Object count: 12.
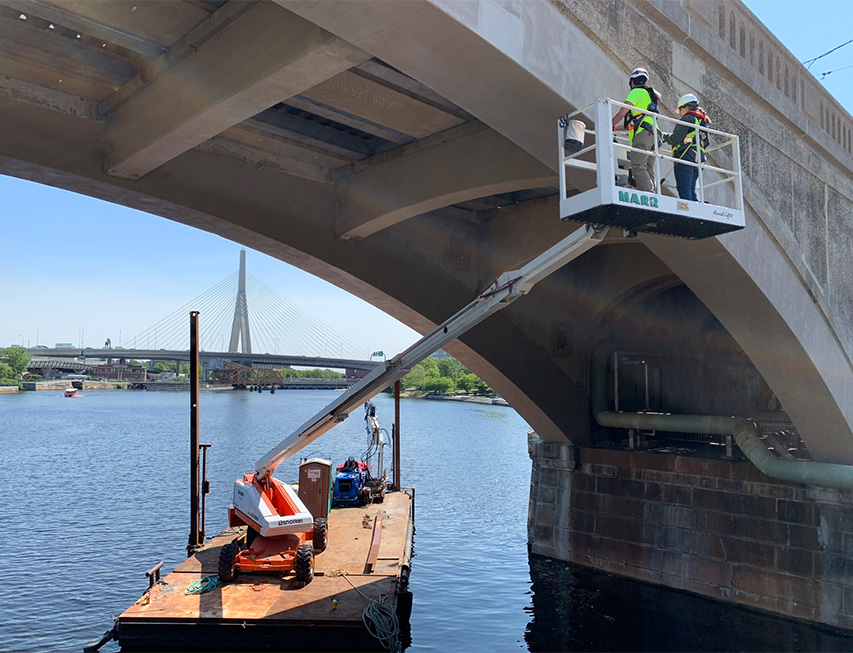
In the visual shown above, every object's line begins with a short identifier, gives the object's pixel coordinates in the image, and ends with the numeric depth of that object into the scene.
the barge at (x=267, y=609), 11.10
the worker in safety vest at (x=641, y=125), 8.13
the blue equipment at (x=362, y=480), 19.81
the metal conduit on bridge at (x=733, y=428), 14.90
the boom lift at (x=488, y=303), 7.78
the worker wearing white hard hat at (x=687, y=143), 8.80
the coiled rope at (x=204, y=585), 12.20
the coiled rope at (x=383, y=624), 11.05
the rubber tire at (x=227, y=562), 12.43
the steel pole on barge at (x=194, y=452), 15.12
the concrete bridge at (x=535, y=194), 8.77
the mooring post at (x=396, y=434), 24.89
